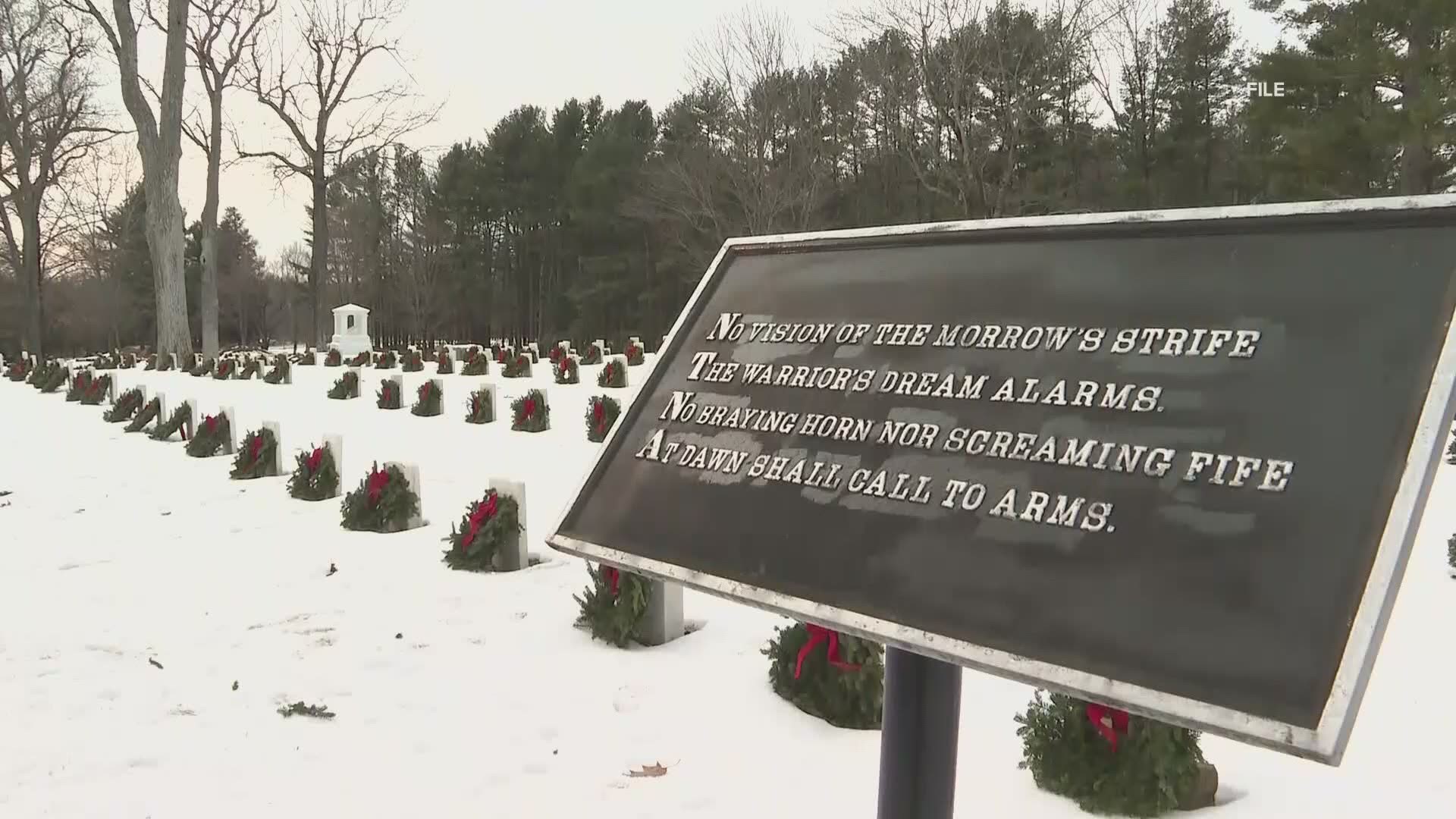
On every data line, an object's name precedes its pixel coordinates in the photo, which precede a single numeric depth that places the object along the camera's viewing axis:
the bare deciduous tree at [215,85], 27.16
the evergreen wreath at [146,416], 12.94
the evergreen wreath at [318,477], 7.73
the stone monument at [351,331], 25.98
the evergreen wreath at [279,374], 18.44
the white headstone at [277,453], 8.90
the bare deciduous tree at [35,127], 29.23
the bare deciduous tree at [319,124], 29.89
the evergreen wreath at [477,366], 18.49
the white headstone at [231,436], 10.42
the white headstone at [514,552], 5.65
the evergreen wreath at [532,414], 11.11
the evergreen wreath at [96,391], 17.52
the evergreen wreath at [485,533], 5.61
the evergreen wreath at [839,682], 3.54
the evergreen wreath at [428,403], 12.91
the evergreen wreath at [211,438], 10.28
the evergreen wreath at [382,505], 6.61
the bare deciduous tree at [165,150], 21.62
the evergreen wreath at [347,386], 15.44
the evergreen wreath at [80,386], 18.09
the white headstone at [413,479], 6.75
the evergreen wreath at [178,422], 11.84
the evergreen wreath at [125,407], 14.17
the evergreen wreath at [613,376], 14.60
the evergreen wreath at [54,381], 20.97
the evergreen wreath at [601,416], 10.05
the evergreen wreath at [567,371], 15.70
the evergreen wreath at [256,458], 8.85
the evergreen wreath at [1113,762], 2.80
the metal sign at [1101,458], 1.52
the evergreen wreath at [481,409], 11.99
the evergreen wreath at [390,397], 13.79
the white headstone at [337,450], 7.87
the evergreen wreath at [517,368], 17.58
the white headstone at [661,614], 4.40
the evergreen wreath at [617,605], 4.35
